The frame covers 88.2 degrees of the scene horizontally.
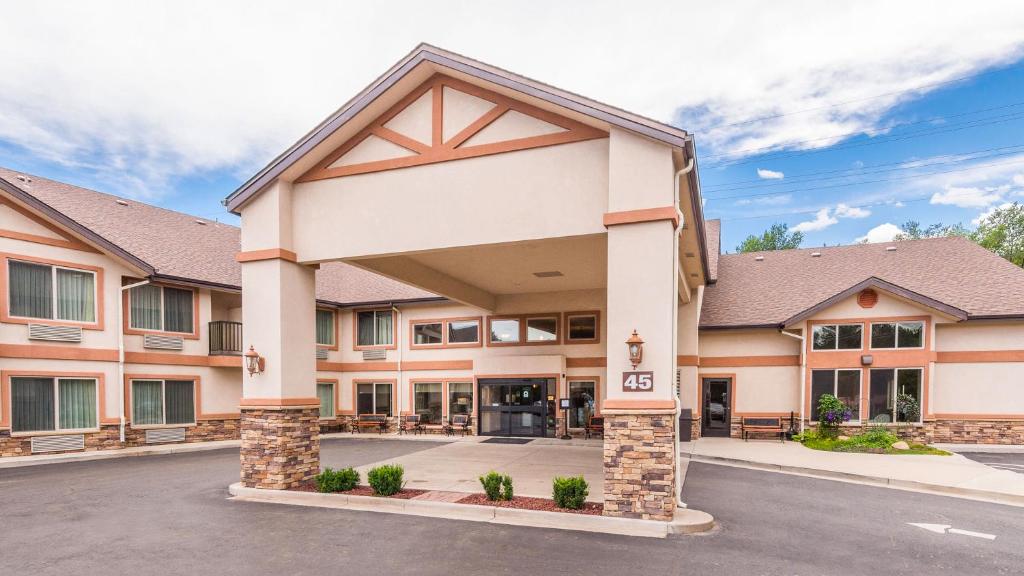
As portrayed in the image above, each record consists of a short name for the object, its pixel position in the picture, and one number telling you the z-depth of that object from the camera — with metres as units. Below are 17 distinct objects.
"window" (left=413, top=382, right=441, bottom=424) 19.86
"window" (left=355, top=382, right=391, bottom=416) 20.67
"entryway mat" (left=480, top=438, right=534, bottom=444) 17.11
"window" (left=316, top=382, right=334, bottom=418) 20.56
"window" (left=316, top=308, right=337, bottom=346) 20.69
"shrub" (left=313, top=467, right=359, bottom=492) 9.25
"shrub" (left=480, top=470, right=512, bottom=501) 8.43
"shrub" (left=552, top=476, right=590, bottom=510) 7.88
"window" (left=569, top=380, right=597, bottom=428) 17.95
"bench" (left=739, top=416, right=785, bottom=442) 16.43
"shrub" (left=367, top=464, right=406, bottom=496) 8.83
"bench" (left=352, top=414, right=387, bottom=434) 20.41
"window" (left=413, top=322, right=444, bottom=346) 20.03
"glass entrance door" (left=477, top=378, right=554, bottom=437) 18.03
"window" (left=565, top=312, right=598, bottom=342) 17.89
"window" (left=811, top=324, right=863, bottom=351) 16.11
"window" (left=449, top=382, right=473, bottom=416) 19.44
